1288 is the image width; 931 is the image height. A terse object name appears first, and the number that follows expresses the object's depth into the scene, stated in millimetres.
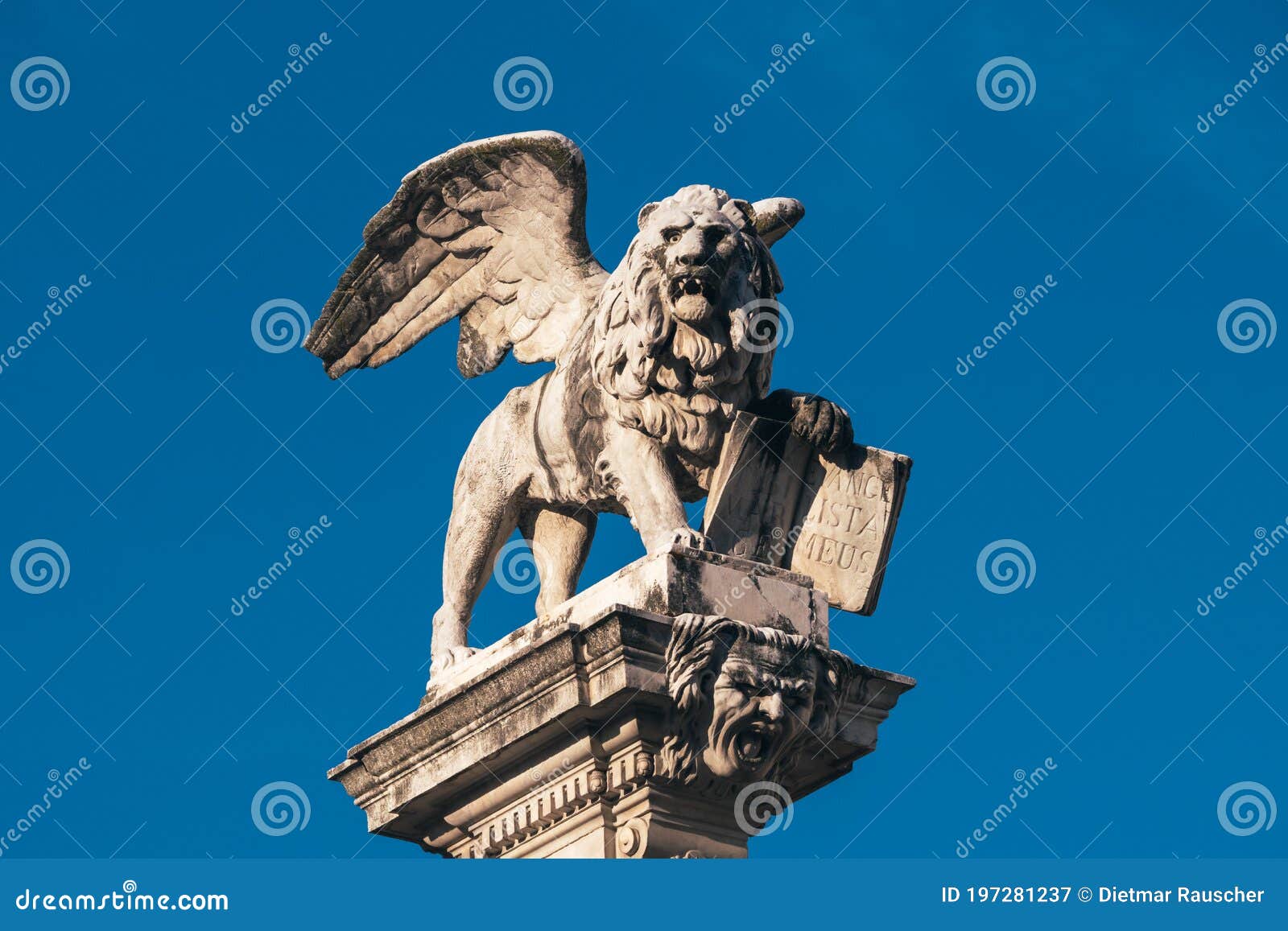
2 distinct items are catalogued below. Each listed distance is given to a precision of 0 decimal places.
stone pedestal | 20406
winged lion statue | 21641
